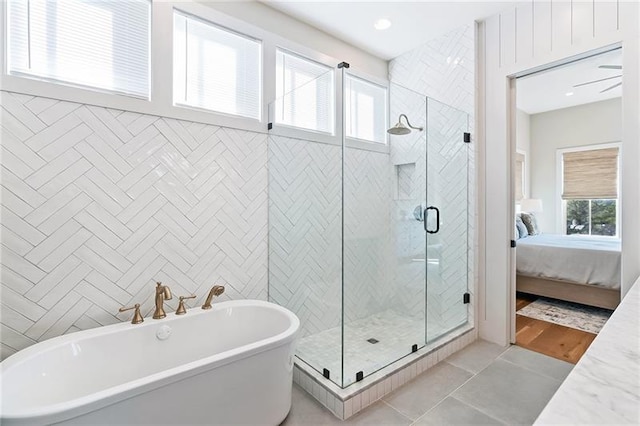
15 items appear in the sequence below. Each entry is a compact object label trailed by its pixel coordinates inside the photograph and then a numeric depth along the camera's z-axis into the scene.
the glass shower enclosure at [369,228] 2.64
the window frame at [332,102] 2.70
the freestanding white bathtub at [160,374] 1.27
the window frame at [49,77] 1.65
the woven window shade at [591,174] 5.48
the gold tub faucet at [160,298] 1.97
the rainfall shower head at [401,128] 3.06
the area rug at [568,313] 3.21
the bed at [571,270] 3.39
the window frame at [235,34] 2.19
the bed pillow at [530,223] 4.96
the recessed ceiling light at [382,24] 2.84
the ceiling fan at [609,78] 3.37
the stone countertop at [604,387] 0.57
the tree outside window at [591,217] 5.52
